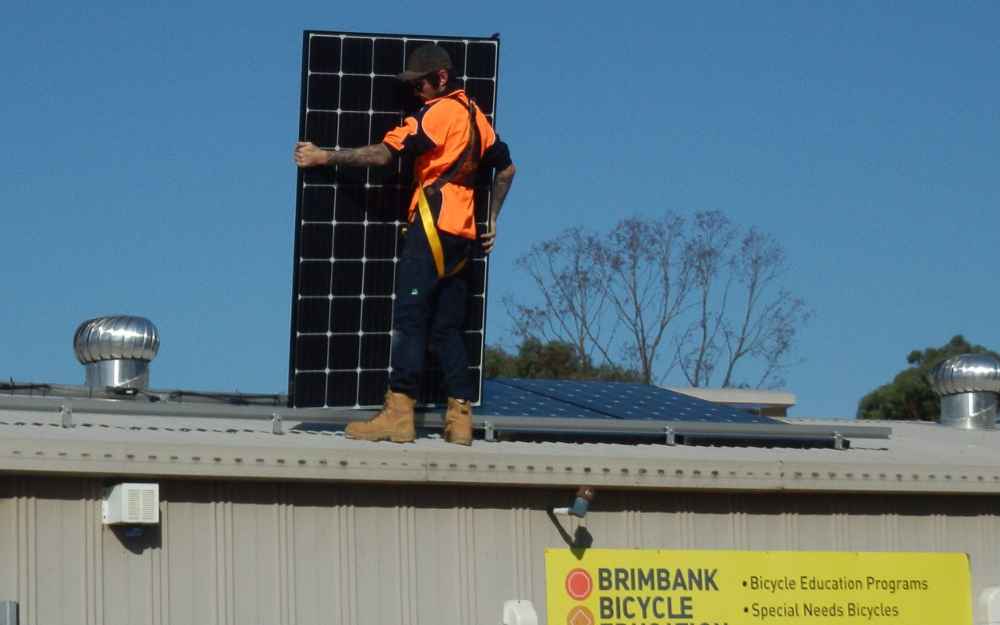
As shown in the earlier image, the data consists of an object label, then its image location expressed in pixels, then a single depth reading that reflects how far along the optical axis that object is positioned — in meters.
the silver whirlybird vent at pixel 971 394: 16.11
